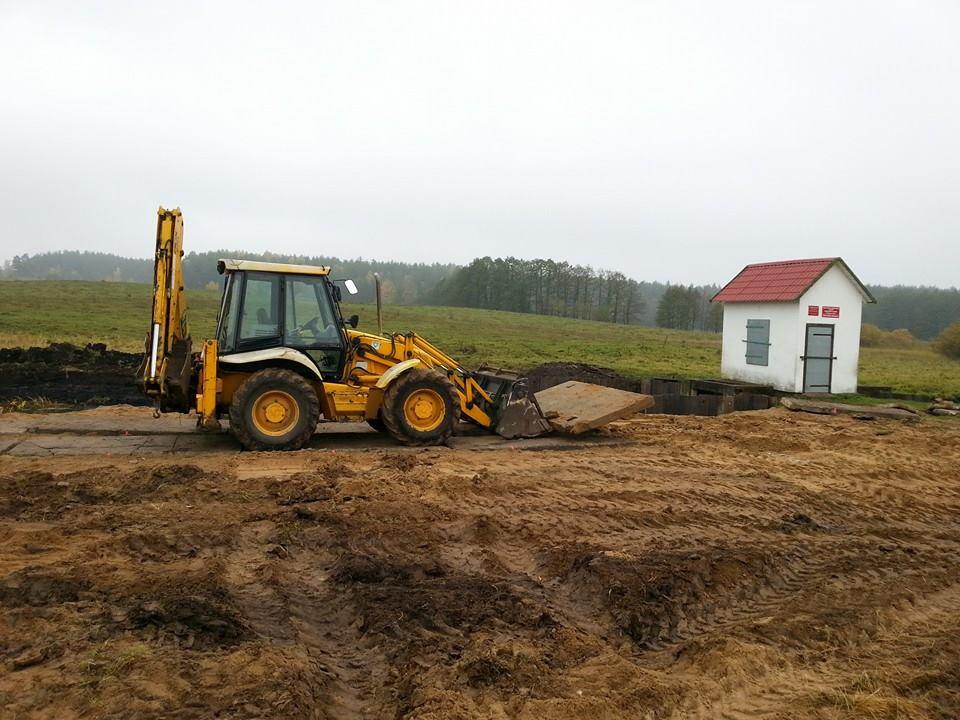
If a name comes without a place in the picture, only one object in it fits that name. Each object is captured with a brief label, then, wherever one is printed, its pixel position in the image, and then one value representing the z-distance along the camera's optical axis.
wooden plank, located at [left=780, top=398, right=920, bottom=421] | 14.99
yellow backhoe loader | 9.67
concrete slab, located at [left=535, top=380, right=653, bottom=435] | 11.21
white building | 18.22
